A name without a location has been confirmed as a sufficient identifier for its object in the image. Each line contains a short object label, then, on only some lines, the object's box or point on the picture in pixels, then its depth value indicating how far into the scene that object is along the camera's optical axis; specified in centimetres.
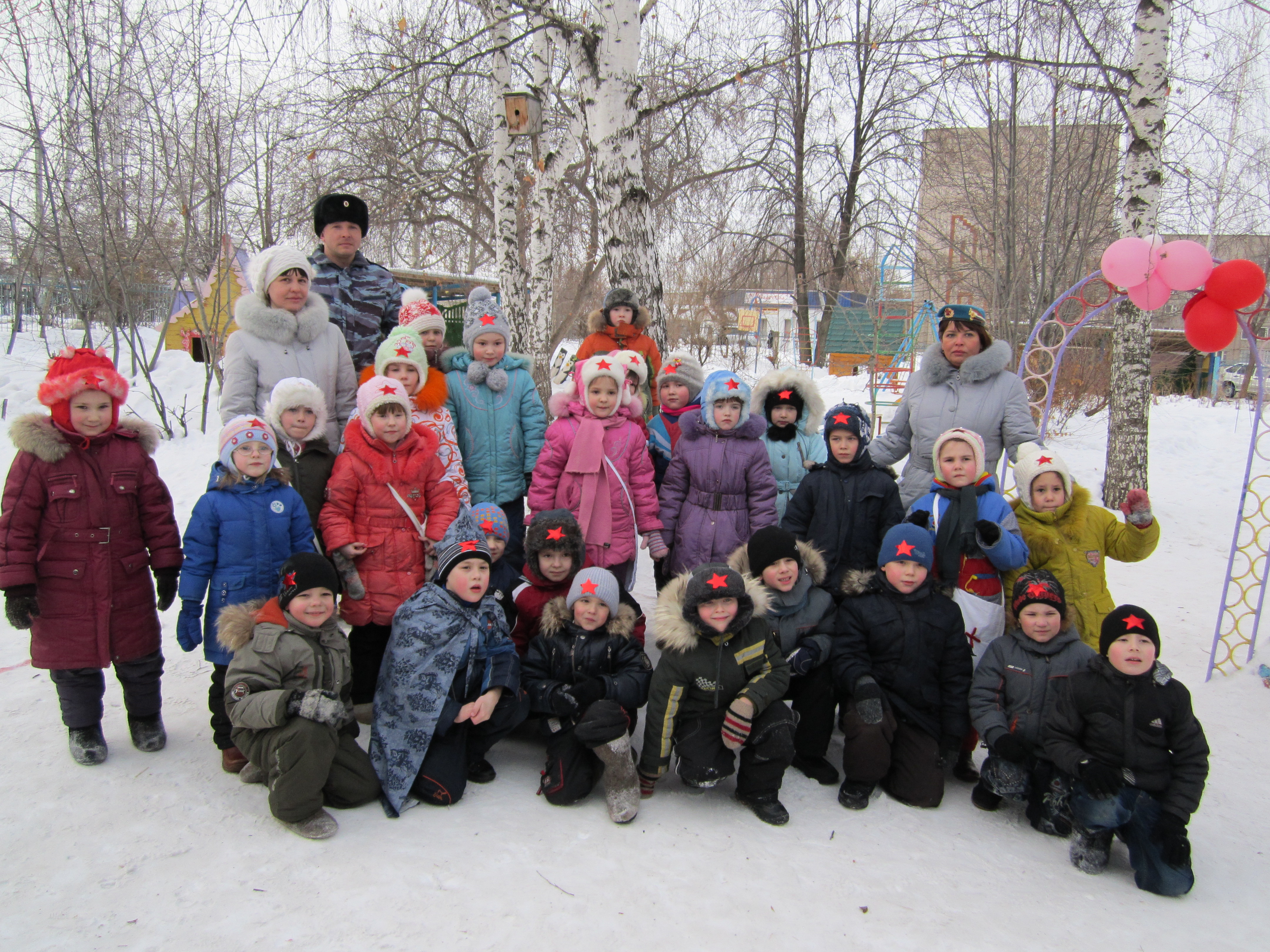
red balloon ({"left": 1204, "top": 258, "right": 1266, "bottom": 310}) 381
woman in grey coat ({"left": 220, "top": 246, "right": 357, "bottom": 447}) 351
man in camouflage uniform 405
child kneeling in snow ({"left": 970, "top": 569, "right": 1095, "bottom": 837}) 293
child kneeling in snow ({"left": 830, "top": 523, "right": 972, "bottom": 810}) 309
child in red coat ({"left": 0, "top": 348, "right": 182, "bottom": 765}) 296
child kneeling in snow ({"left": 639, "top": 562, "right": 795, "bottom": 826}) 298
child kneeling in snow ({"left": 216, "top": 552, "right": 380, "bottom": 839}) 270
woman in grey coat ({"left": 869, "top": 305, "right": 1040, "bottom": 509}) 379
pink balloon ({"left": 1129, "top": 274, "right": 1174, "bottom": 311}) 414
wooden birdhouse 798
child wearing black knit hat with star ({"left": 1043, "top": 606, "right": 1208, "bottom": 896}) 258
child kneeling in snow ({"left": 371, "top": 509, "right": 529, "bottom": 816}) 294
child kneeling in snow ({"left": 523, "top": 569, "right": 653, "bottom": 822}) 296
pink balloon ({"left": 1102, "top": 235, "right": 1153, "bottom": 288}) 413
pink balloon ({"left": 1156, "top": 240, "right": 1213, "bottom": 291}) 397
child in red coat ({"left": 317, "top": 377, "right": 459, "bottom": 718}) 336
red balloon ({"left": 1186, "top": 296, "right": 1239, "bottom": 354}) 404
